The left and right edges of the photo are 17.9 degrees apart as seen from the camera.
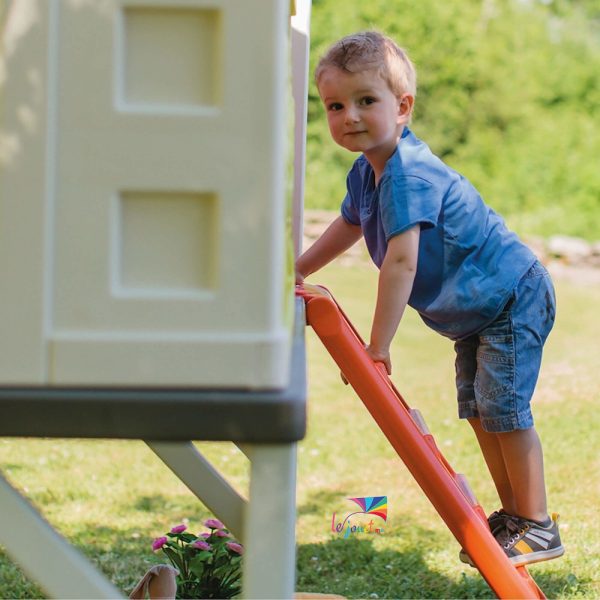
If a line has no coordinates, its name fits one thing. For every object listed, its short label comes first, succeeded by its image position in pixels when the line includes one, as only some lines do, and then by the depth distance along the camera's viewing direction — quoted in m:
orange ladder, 4.97
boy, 5.21
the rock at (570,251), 24.87
